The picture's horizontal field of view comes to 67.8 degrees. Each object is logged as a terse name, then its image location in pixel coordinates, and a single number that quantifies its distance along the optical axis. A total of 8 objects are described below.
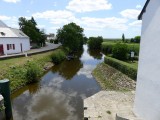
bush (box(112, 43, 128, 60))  18.72
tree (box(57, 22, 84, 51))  29.43
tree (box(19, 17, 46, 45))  31.11
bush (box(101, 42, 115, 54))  33.99
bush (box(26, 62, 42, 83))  14.21
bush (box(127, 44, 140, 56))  22.29
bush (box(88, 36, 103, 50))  49.03
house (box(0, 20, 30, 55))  21.14
